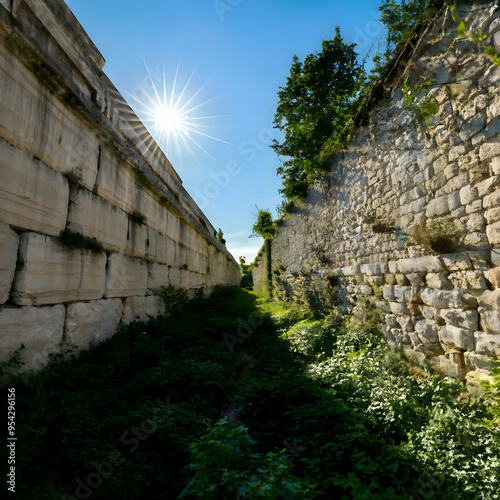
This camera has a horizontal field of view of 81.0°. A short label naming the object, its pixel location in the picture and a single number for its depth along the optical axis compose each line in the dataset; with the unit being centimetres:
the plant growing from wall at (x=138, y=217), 491
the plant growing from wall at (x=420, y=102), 377
